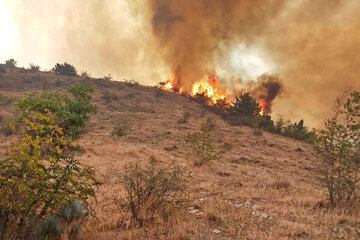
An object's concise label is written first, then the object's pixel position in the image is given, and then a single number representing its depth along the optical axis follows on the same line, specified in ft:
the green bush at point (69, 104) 25.78
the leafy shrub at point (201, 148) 56.76
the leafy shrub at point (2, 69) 206.00
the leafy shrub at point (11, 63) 231.42
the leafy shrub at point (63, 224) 13.75
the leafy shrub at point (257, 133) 119.44
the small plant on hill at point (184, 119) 132.71
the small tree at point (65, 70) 231.91
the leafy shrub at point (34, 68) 227.32
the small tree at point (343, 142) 28.09
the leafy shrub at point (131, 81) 226.40
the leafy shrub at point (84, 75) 222.56
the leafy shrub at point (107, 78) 227.24
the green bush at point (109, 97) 168.64
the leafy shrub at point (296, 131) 133.49
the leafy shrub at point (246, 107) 172.34
